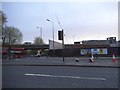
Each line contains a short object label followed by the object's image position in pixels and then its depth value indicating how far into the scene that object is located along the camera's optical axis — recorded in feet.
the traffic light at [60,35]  35.98
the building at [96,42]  138.75
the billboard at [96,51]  78.44
